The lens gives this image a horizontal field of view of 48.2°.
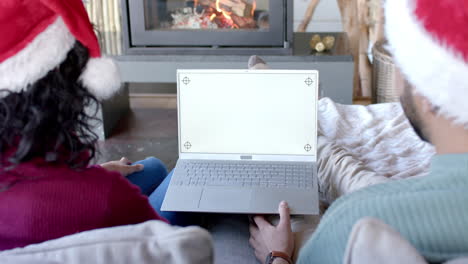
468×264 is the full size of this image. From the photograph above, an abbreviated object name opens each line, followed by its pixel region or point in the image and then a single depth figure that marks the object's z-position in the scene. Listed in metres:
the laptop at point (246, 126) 1.44
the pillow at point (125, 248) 0.68
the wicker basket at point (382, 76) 3.28
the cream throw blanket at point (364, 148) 1.41
